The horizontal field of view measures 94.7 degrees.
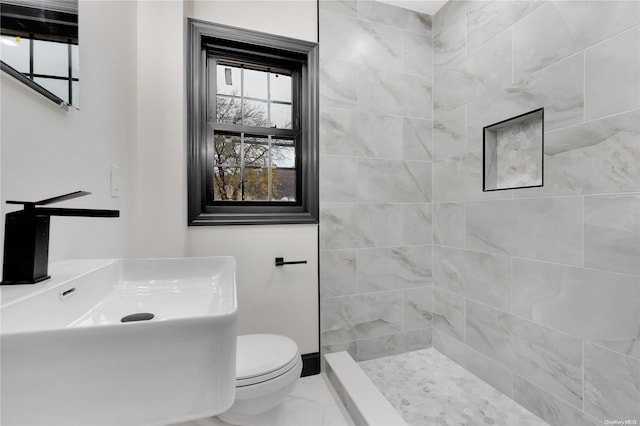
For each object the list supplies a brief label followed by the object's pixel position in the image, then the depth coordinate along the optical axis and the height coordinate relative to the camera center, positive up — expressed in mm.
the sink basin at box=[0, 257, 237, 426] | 397 -230
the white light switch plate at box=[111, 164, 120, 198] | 1221 +123
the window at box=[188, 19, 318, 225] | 1805 +550
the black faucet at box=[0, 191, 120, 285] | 613 -68
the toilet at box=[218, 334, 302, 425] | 1208 -713
